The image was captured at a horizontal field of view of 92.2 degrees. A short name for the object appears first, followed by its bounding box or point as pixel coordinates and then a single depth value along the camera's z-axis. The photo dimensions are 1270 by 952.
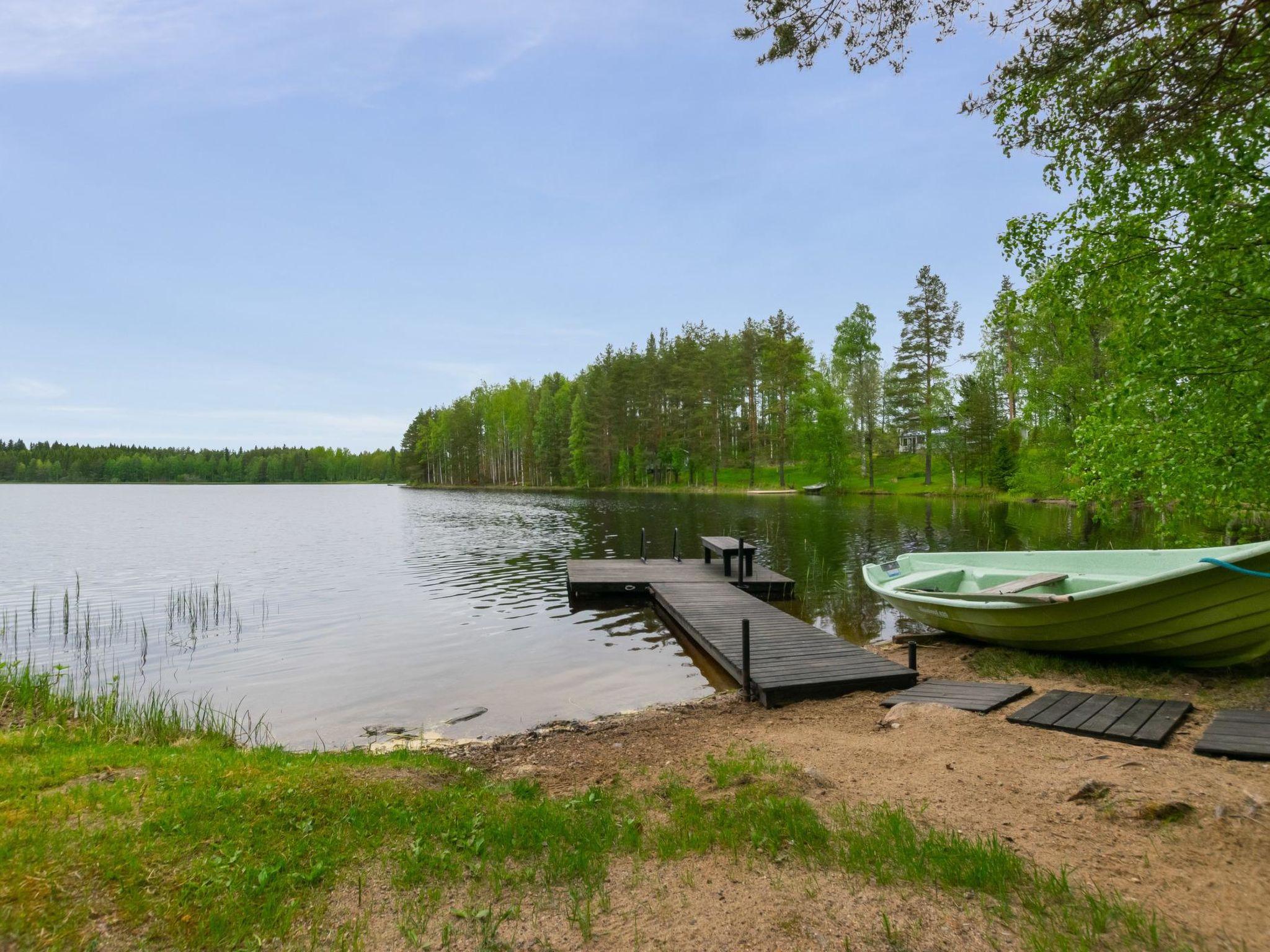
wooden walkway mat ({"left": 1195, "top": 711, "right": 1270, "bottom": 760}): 4.87
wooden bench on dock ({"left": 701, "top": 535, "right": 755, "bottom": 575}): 17.77
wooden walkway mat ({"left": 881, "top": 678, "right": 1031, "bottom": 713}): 7.10
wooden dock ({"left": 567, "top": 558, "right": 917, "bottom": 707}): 8.73
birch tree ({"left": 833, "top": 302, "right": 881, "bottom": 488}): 62.62
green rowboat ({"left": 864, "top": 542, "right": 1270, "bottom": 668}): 6.96
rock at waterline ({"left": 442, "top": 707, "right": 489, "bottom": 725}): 8.99
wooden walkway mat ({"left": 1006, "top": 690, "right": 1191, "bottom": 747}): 5.60
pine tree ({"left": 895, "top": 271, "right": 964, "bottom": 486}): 56.97
